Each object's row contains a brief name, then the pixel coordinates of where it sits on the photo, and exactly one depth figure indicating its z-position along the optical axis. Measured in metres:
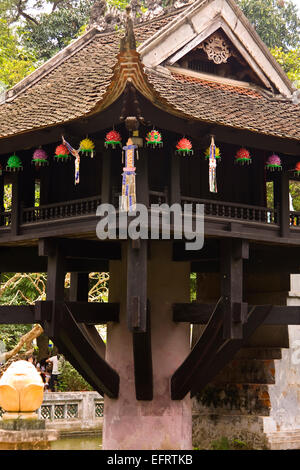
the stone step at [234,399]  15.24
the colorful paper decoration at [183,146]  11.49
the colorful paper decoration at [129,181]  10.89
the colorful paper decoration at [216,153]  11.81
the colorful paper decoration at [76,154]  11.44
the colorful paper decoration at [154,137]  11.08
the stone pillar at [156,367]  12.87
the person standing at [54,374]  21.52
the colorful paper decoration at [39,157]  12.20
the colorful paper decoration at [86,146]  11.49
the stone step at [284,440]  14.90
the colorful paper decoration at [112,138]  11.16
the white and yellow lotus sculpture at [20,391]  12.78
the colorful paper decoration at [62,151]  11.71
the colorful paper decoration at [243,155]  12.20
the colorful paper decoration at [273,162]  12.52
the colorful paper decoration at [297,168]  12.90
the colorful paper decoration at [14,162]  12.61
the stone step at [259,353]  15.48
